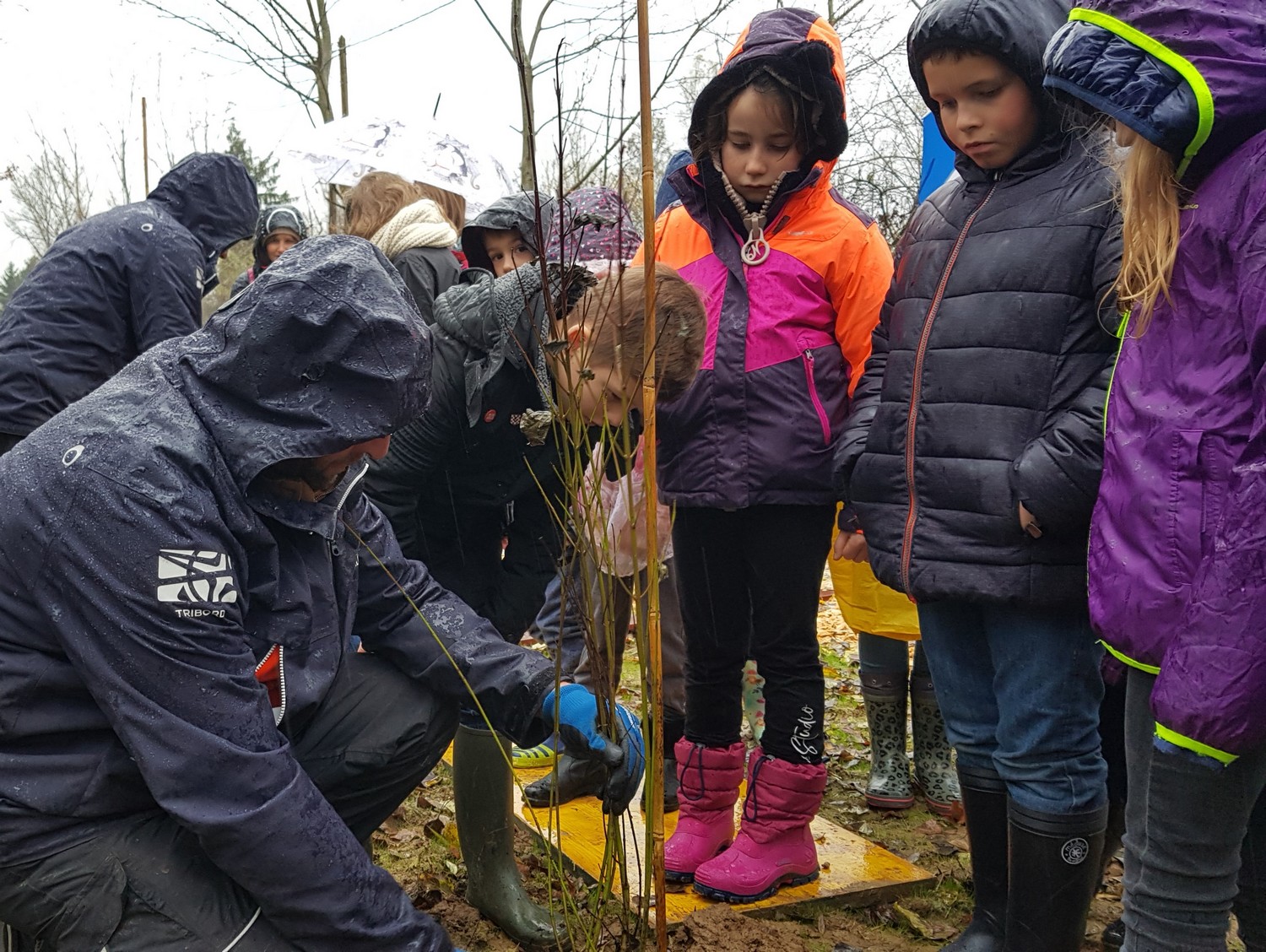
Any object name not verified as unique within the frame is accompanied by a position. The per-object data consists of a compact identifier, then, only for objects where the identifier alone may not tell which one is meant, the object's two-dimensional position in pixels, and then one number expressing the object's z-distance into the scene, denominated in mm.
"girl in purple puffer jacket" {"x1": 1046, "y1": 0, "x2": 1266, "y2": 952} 1560
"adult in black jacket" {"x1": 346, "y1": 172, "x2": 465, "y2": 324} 3592
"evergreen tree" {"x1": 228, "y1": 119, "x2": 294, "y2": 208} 31395
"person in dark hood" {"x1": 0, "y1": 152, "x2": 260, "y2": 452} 3828
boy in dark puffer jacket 2125
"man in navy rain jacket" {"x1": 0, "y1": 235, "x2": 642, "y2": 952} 1749
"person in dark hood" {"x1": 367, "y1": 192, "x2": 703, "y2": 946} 2326
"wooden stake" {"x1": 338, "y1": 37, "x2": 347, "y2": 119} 8617
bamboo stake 1678
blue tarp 3938
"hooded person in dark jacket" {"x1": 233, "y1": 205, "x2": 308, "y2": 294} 5934
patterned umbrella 4648
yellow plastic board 2748
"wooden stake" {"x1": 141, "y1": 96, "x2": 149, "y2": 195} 8312
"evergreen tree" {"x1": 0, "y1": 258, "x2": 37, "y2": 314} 53594
